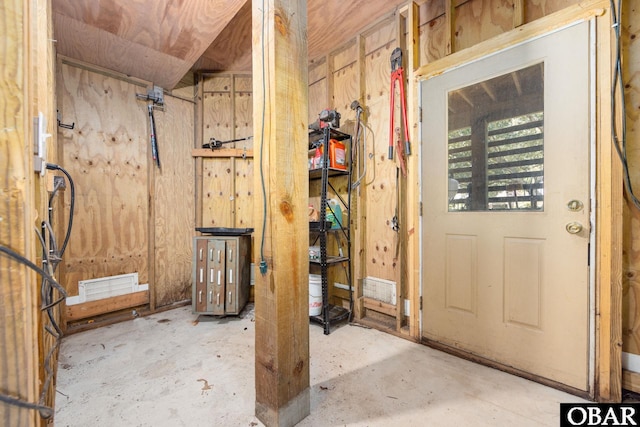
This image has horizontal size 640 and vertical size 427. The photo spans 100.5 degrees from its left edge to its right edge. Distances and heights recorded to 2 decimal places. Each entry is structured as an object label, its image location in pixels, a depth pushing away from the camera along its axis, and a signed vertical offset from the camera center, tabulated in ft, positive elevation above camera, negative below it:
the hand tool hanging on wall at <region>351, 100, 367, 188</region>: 8.43 +1.84
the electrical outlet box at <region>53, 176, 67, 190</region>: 3.70 +0.46
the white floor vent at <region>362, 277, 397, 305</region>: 7.75 -2.40
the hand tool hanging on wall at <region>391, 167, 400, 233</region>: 7.48 -0.14
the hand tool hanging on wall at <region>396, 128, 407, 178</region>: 7.16 +1.46
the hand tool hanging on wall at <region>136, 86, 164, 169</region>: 9.21 +3.33
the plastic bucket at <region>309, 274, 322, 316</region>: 7.93 -2.58
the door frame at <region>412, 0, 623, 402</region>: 4.50 -0.33
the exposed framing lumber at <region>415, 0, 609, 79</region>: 4.67 +3.54
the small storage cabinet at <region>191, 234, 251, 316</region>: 8.36 -2.02
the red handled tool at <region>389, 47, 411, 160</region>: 7.11 +3.23
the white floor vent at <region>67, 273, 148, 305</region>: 7.95 -2.38
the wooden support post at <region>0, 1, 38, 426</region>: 1.68 -0.04
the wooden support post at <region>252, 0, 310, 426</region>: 3.96 +0.07
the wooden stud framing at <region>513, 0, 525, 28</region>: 5.48 +4.06
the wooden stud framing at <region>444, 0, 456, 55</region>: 6.45 +4.50
